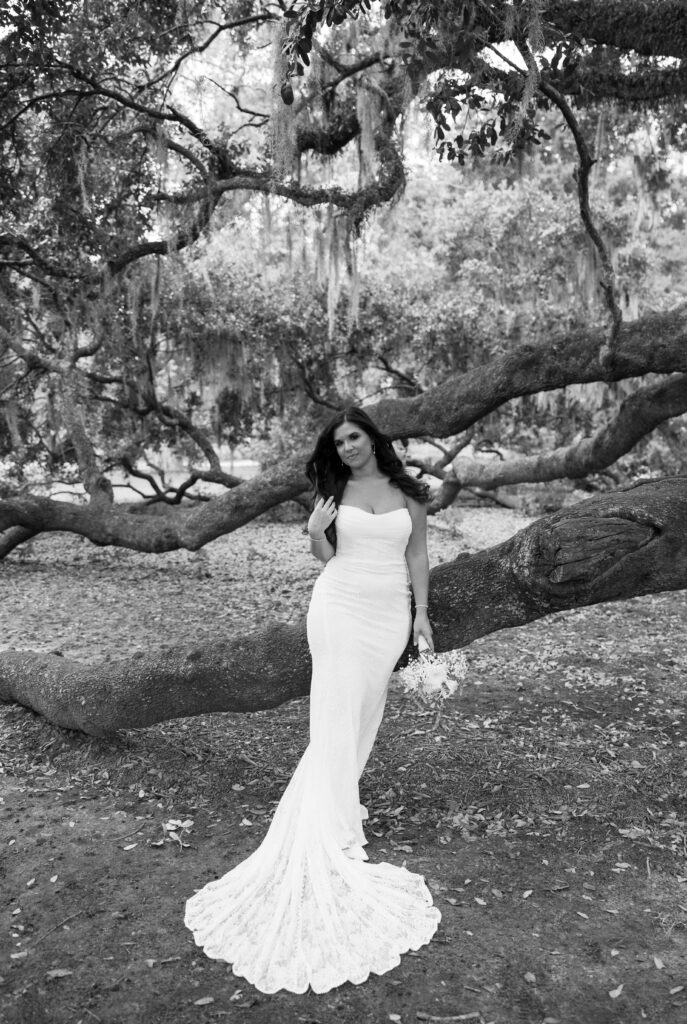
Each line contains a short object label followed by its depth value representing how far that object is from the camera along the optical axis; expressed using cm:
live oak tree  395
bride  300
